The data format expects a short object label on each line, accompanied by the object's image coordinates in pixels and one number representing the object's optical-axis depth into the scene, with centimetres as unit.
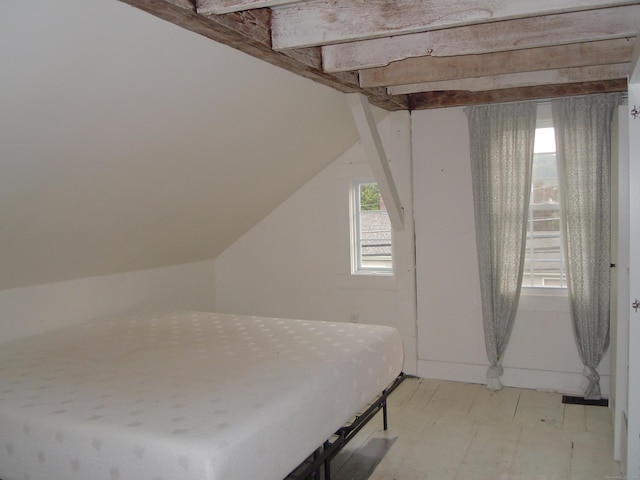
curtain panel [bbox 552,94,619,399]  408
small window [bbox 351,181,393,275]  525
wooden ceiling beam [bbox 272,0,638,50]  226
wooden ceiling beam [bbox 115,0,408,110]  206
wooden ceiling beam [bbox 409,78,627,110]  402
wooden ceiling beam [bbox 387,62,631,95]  358
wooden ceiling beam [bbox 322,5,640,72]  264
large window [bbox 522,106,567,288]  437
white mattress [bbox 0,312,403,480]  204
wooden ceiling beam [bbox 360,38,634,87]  319
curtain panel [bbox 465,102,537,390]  432
